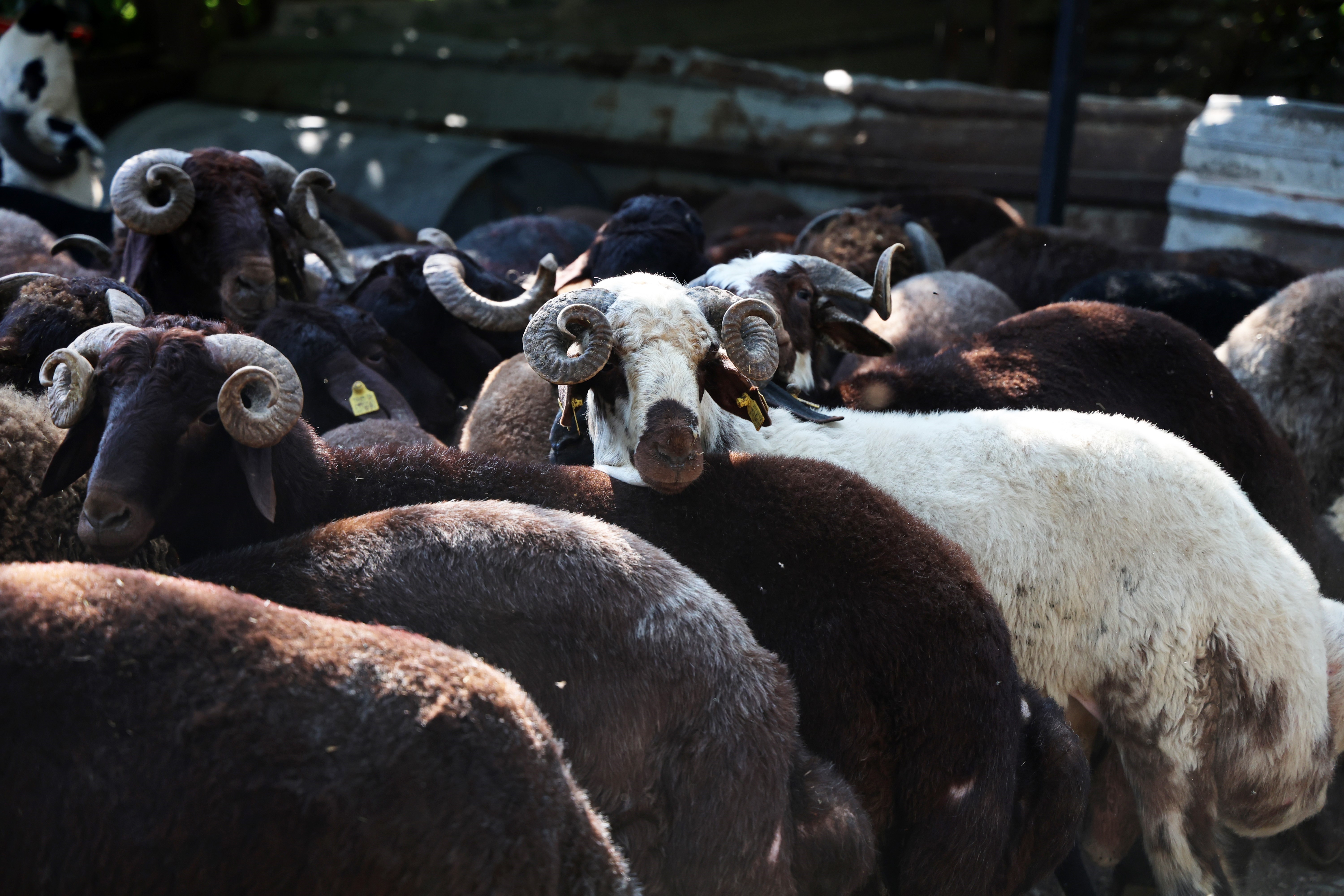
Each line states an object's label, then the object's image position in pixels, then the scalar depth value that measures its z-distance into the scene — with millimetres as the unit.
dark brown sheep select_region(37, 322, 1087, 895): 2830
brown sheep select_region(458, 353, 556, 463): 4211
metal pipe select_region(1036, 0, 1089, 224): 7227
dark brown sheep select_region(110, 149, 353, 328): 4895
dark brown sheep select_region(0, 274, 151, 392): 3578
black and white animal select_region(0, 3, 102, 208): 8047
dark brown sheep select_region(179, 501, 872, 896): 2494
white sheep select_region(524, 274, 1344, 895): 3266
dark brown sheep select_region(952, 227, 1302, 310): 6449
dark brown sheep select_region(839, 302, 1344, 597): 4297
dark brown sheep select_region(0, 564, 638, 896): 1974
